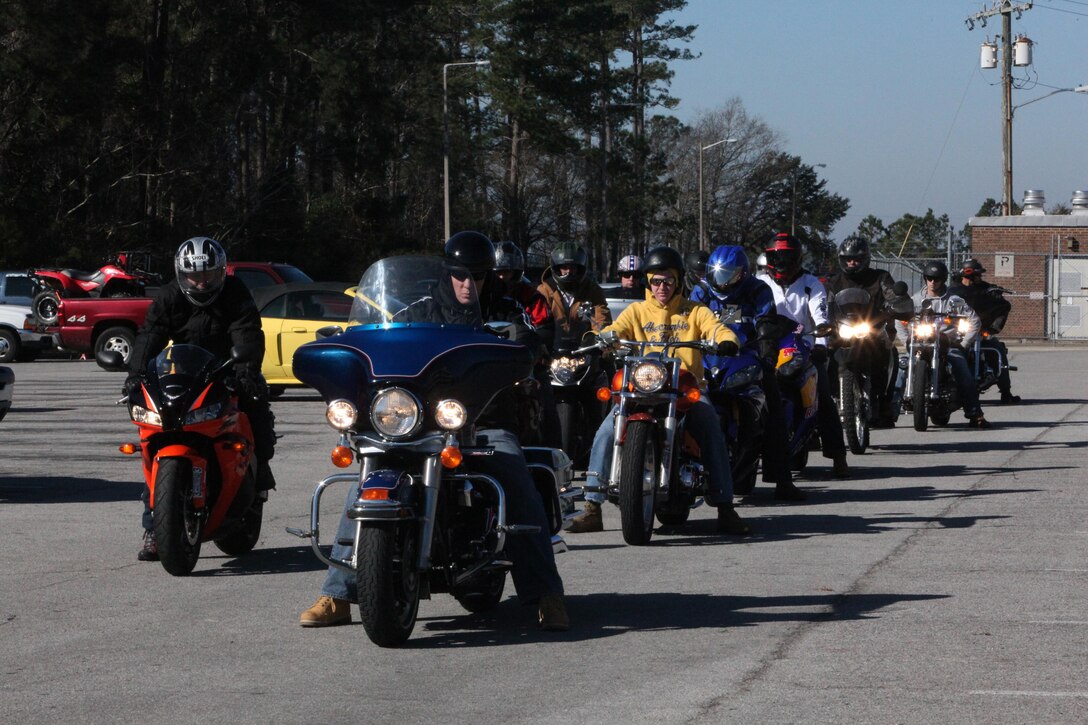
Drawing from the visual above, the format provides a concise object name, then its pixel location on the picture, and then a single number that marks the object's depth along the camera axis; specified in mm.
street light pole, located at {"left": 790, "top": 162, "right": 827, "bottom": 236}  111444
